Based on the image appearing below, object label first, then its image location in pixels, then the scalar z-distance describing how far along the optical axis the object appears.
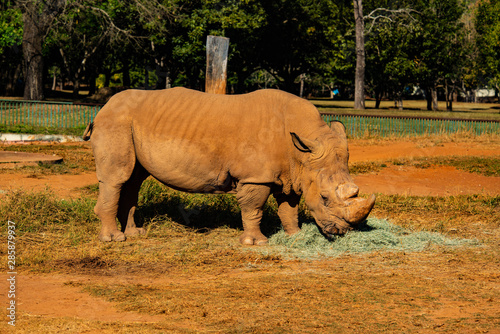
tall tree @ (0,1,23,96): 34.06
